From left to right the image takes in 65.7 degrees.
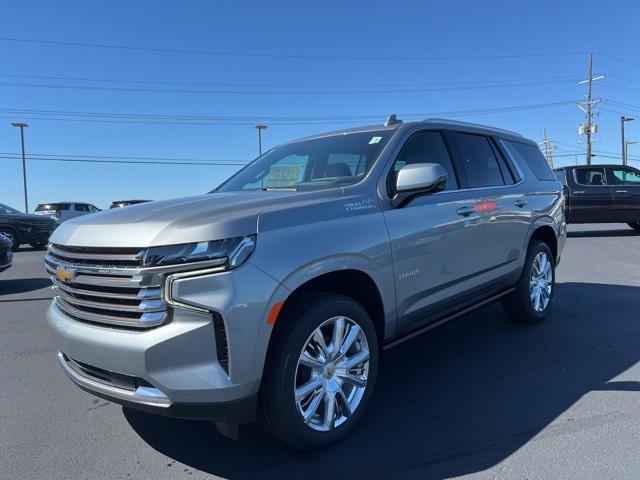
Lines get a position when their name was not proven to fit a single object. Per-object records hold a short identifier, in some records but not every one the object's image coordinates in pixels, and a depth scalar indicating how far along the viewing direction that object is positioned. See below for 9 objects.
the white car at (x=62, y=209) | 22.27
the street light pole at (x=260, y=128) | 35.72
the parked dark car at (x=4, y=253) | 8.56
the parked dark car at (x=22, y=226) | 15.48
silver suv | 2.30
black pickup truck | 13.86
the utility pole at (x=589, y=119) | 43.28
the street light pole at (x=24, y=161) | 32.69
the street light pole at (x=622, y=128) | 55.47
